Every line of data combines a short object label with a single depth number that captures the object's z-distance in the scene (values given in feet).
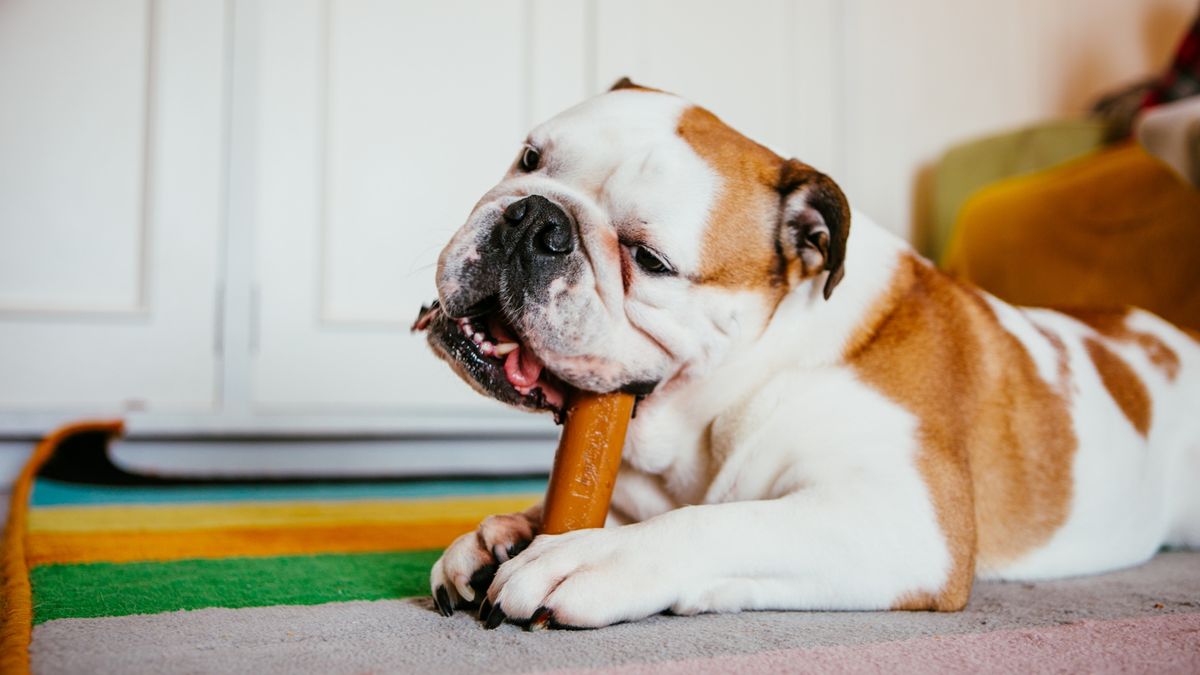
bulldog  3.64
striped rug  3.05
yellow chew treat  3.91
